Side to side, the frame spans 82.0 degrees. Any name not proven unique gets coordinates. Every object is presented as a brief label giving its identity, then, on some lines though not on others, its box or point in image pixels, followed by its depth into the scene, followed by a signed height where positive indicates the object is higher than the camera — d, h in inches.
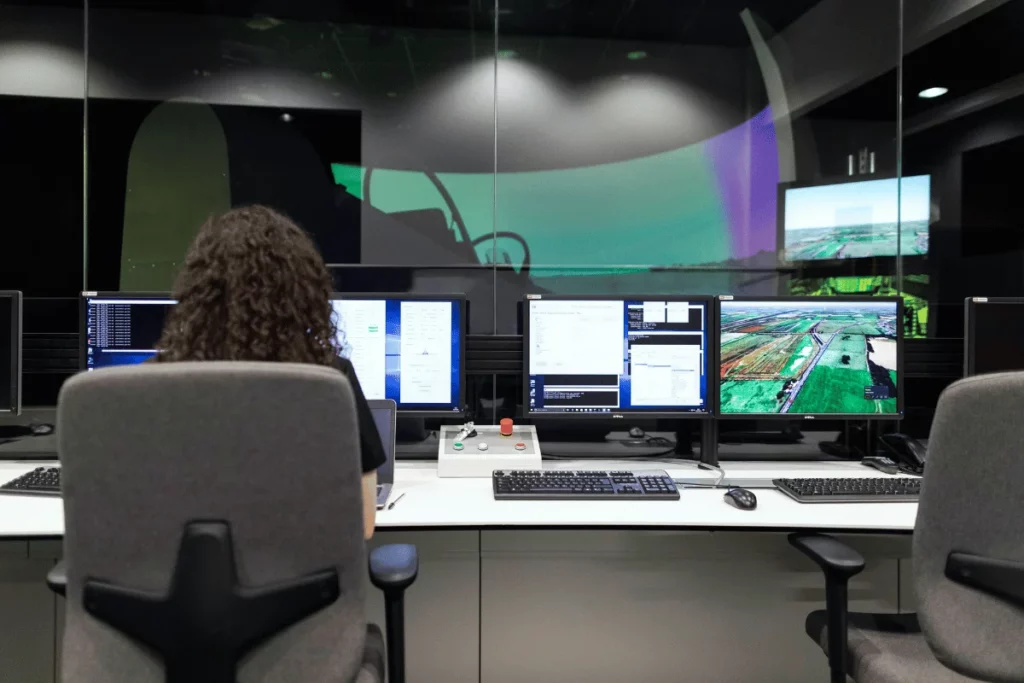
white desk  66.5 -30.4
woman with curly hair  39.9 +2.6
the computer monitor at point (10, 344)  69.5 -0.9
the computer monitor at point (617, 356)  70.5 -2.1
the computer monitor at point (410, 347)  69.8 -1.1
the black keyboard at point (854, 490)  57.9 -15.2
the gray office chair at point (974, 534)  36.9 -12.8
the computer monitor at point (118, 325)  69.7 +1.4
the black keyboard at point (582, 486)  57.6 -14.8
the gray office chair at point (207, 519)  30.0 -9.7
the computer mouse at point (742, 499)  55.5 -15.3
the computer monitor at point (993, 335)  70.3 +0.6
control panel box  67.8 -13.4
